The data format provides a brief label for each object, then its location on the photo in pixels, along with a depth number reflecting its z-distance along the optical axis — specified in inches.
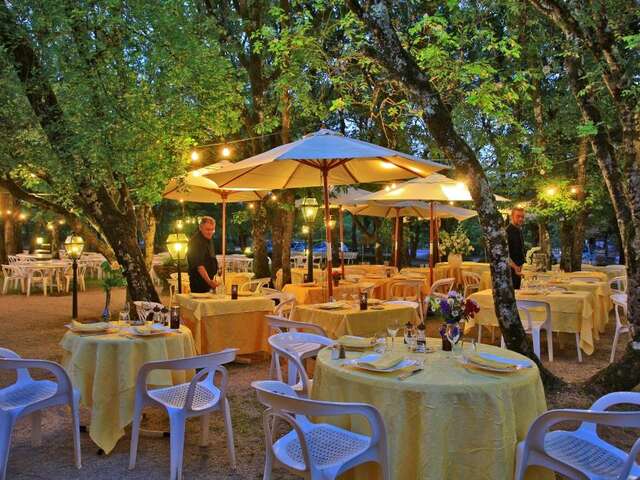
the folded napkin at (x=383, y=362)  121.3
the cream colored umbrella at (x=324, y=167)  222.1
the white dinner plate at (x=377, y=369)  119.9
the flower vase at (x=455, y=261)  503.2
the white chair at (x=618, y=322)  256.2
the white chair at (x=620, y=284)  361.4
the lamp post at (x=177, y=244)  284.8
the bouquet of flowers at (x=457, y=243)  519.2
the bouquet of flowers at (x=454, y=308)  144.3
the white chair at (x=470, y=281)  445.1
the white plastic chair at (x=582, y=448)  97.2
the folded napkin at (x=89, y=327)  177.0
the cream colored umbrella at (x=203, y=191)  307.4
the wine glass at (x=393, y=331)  148.4
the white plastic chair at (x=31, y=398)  138.0
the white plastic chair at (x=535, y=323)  256.2
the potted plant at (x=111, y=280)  206.1
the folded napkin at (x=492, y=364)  120.3
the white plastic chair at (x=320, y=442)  102.6
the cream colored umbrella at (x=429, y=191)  345.1
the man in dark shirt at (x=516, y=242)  319.9
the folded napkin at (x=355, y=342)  143.1
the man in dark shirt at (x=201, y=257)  271.3
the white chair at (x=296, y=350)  149.3
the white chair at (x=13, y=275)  590.2
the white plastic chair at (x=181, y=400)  139.3
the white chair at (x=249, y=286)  331.1
